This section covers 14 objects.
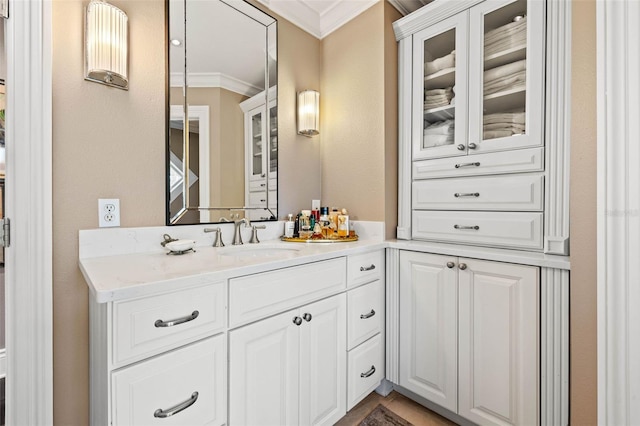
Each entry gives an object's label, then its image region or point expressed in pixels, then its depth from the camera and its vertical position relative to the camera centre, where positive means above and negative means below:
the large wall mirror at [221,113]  1.49 +0.54
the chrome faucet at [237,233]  1.65 -0.12
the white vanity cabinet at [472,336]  1.28 -0.59
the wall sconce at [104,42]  1.19 +0.68
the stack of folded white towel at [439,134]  1.69 +0.45
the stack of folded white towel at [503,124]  1.45 +0.44
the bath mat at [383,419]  1.54 -1.08
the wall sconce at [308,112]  2.03 +0.67
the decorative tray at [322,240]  1.74 -0.17
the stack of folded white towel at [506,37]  1.44 +0.87
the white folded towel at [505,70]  1.45 +0.71
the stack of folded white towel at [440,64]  1.68 +0.85
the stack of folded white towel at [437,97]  1.71 +0.66
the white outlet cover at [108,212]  1.26 -0.01
